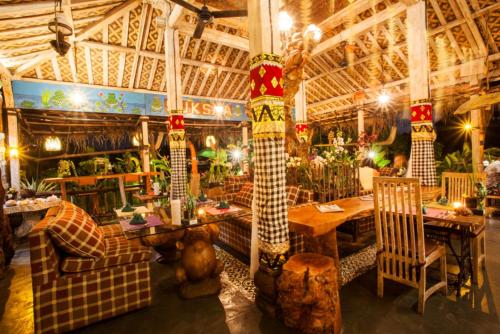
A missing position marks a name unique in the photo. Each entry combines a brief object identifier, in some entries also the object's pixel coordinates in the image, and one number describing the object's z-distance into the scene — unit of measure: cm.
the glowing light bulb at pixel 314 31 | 510
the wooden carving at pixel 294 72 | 539
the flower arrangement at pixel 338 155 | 482
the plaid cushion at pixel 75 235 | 252
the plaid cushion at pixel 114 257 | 259
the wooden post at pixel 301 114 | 790
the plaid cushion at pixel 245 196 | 544
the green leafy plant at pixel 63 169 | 709
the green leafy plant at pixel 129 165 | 868
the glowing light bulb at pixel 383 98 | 745
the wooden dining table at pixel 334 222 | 267
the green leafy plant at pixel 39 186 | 709
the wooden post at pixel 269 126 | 272
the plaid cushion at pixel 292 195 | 447
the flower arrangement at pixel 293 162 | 508
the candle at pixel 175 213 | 311
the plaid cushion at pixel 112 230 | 355
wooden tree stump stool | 224
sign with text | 719
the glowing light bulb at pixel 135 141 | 955
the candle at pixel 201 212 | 347
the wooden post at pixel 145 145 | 871
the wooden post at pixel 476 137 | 711
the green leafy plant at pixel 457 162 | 743
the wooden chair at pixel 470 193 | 305
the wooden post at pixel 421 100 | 488
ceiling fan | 391
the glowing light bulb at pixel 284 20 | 486
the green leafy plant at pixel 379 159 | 1063
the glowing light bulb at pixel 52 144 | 841
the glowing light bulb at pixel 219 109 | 947
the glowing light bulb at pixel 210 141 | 1174
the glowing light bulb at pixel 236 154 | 927
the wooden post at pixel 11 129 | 671
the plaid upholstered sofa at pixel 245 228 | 385
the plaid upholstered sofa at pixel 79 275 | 240
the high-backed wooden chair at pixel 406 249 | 250
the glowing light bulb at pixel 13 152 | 670
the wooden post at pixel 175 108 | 579
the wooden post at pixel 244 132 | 1133
